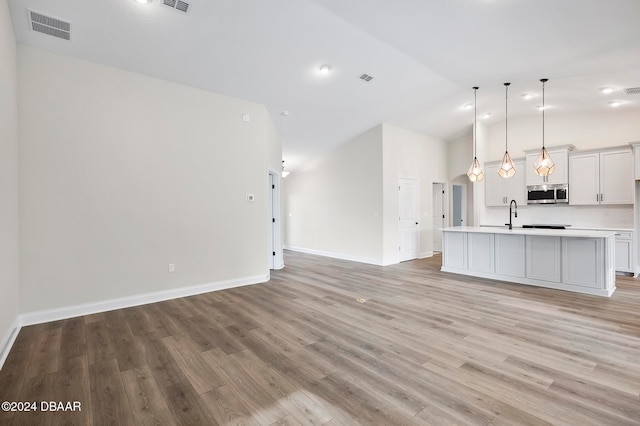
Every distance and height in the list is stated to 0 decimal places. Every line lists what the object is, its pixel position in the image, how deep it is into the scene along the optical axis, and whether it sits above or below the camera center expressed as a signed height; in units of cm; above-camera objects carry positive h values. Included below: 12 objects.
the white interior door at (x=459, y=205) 944 +15
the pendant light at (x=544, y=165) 509 +77
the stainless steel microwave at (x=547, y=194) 670 +34
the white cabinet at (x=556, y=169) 664 +94
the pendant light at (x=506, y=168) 544 +76
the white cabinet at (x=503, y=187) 735 +57
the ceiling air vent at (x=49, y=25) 315 +210
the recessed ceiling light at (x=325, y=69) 466 +229
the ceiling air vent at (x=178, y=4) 320 +230
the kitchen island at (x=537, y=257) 447 -84
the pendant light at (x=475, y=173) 567 +71
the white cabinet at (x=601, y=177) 591 +64
